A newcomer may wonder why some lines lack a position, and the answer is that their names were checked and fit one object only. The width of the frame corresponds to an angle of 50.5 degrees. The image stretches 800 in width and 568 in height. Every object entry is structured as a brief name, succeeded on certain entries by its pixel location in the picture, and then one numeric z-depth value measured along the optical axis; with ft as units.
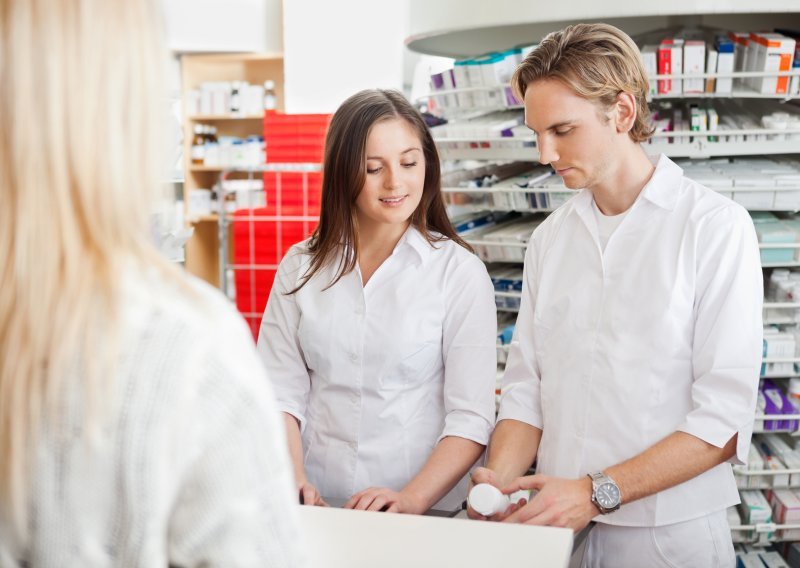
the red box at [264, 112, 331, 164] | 17.74
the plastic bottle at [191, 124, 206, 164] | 25.30
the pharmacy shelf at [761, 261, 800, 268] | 6.70
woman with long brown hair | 6.04
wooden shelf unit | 25.00
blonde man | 5.13
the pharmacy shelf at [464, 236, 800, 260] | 6.70
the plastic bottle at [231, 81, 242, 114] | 24.72
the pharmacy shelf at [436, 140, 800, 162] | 6.74
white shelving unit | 6.67
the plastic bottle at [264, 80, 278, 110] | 24.49
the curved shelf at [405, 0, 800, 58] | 6.47
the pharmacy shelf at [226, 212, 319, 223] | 15.48
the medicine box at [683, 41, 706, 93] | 6.57
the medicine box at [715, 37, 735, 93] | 6.62
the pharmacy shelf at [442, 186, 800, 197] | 6.71
